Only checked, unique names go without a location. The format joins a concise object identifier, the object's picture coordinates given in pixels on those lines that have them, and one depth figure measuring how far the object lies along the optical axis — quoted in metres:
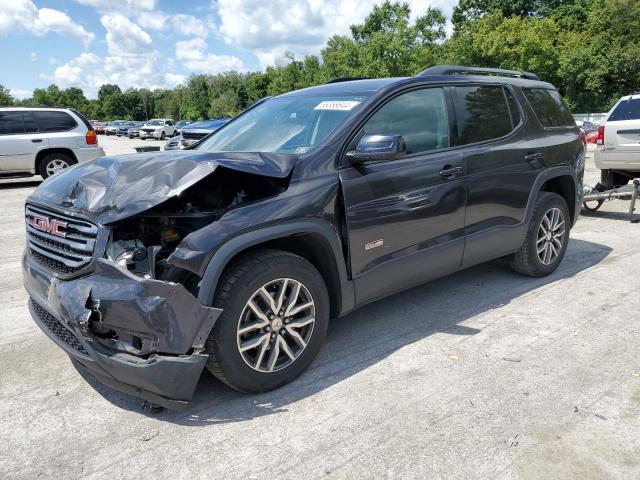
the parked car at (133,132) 46.04
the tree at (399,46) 39.69
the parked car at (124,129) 51.92
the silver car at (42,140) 11.80
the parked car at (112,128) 56.17
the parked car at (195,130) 19.28
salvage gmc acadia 2.60
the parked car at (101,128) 61.12
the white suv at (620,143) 8.23
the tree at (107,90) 138.62
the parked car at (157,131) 41.66
